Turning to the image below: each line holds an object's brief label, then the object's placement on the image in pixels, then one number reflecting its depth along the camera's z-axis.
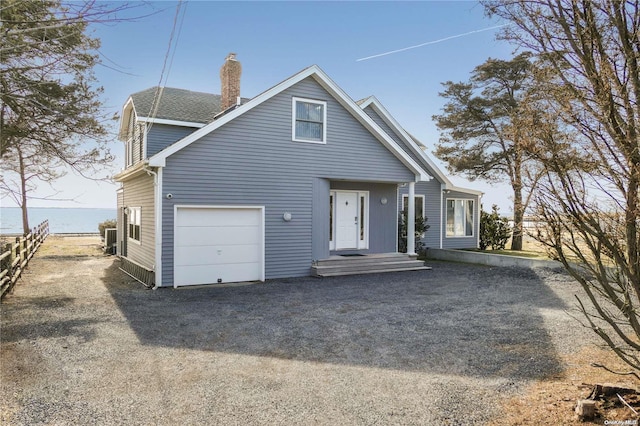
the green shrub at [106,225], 23.08
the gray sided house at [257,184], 10.98
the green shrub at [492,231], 20.33
